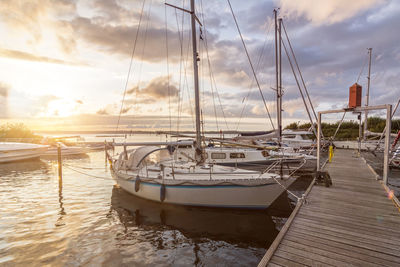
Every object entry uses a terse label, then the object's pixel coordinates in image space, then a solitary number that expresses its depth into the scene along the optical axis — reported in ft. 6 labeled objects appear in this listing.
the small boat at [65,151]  107.86
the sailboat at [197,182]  33.09
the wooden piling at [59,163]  55.18
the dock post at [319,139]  37.72
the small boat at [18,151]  84.58
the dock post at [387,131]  30.58
